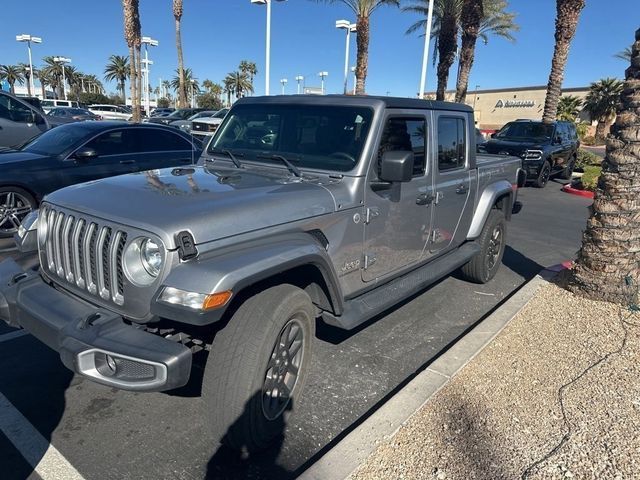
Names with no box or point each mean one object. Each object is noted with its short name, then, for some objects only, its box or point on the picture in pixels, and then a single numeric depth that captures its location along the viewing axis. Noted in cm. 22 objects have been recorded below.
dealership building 5725
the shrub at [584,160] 1827
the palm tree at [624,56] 3972
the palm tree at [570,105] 4569
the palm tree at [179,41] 3073
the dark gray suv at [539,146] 1373
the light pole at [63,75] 5878
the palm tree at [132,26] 2364
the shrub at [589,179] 1342
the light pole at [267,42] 2093
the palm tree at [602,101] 4459
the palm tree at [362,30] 2286
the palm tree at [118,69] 6994
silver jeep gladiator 232
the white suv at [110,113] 2929
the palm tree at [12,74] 7388
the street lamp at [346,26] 2723
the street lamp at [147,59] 4131
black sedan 647
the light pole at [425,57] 1640
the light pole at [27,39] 4472
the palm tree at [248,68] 8375
